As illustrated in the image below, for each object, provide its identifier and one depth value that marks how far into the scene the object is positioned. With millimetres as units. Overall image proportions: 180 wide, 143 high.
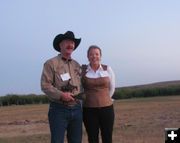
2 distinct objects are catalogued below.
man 3318
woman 3660
